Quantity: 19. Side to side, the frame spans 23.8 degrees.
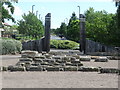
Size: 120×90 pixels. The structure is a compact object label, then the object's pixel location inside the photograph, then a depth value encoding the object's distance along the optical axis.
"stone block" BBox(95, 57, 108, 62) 16.33
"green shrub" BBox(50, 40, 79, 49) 28.94
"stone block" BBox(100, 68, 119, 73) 11.41
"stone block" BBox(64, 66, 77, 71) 12.11
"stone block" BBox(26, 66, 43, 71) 11.75
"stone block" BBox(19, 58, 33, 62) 14.07
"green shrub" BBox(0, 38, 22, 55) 20.81
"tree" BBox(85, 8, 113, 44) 26.11
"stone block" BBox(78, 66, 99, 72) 12.01
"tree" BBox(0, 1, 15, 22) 35.28
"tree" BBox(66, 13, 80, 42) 45.90
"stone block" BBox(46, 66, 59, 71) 11.96
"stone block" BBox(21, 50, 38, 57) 18.80
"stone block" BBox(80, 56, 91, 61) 16.54
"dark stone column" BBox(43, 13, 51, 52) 23.95
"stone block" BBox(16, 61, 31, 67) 12.73
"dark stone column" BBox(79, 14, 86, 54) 24.77
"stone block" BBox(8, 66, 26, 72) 11.63
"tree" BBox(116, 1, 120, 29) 23.95
